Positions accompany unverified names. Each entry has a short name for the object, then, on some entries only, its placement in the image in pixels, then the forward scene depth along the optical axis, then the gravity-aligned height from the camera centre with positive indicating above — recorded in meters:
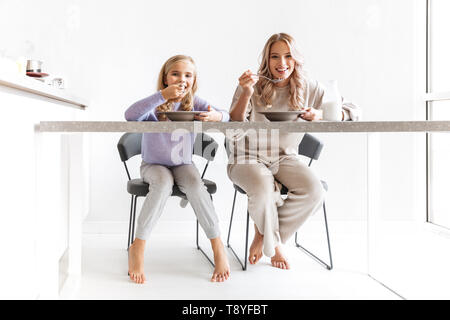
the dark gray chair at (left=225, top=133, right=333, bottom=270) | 2.19 +0.07
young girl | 1.82 -0.05
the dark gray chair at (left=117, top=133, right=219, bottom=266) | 1.93 +0.05
